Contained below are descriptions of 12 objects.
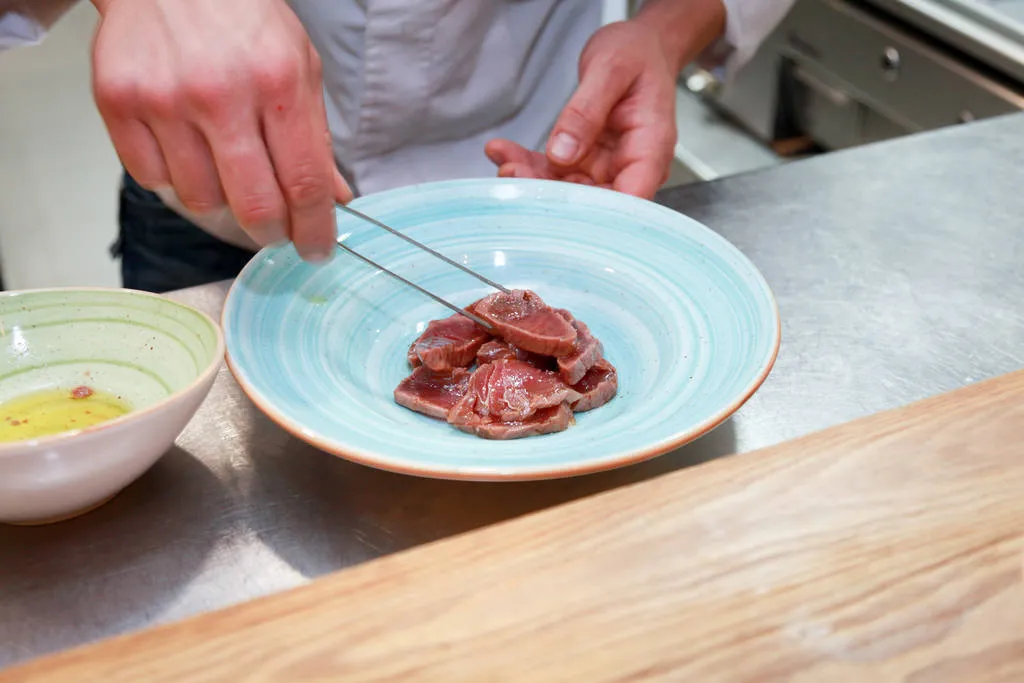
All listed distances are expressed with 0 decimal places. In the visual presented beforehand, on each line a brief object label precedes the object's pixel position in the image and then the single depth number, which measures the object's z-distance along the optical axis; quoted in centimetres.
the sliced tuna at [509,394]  86
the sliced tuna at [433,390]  89
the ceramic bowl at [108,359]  73
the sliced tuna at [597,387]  90
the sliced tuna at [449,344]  93
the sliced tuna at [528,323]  92
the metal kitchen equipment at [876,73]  218
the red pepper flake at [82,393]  86
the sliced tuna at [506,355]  96
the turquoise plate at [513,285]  76
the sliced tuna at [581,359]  90
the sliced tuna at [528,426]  85
